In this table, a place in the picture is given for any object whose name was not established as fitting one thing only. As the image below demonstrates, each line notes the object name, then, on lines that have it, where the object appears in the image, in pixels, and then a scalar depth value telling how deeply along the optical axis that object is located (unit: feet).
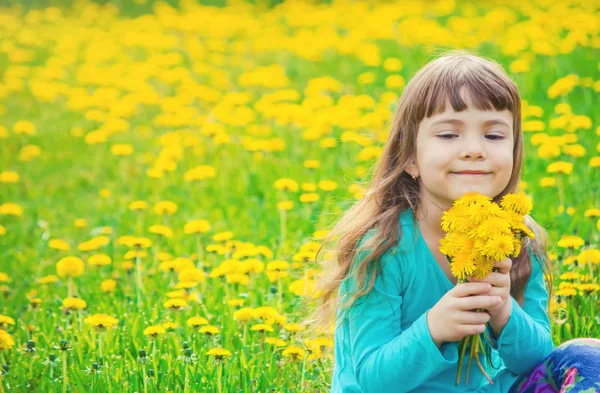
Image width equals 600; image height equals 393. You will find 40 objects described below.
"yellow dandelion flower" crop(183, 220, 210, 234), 19.83
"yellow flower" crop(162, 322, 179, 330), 16.16
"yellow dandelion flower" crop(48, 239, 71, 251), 20.49
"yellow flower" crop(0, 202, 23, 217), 23.77
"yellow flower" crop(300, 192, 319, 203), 21.48
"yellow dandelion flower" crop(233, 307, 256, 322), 15.96
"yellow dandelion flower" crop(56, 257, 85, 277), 17.26
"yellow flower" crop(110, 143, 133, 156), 25.93
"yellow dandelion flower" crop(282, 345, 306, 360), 15.24
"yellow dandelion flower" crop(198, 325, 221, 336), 15.39
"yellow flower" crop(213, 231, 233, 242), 19.33
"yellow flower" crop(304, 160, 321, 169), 24.01
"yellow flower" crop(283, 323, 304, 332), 16.05
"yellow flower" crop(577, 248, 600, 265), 17.01
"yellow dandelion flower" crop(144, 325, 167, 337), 15.40
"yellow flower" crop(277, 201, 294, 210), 21.53
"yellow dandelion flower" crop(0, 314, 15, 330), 15.17
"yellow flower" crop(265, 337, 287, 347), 15.92
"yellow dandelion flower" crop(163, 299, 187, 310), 16.21
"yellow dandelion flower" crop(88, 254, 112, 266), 19.12
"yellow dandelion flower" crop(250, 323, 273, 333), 15.62
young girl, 11.54
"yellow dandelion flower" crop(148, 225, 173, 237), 20.26
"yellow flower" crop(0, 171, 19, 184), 27.00
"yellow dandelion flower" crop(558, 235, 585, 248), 17.48
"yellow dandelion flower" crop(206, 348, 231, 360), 14.75
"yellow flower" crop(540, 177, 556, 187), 21.20
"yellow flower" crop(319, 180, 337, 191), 22.37
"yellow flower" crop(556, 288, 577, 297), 16.21
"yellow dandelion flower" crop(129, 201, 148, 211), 21.77
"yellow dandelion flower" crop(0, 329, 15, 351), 13.96
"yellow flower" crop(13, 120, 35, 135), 29.00
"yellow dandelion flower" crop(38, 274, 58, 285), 19.77
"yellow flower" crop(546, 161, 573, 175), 20.10
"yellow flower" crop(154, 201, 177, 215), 21.53
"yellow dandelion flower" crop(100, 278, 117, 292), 19.22
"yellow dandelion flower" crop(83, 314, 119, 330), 15.17
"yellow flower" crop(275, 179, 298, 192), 21.10
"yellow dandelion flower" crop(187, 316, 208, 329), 15.59
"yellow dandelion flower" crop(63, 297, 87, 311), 16.39
